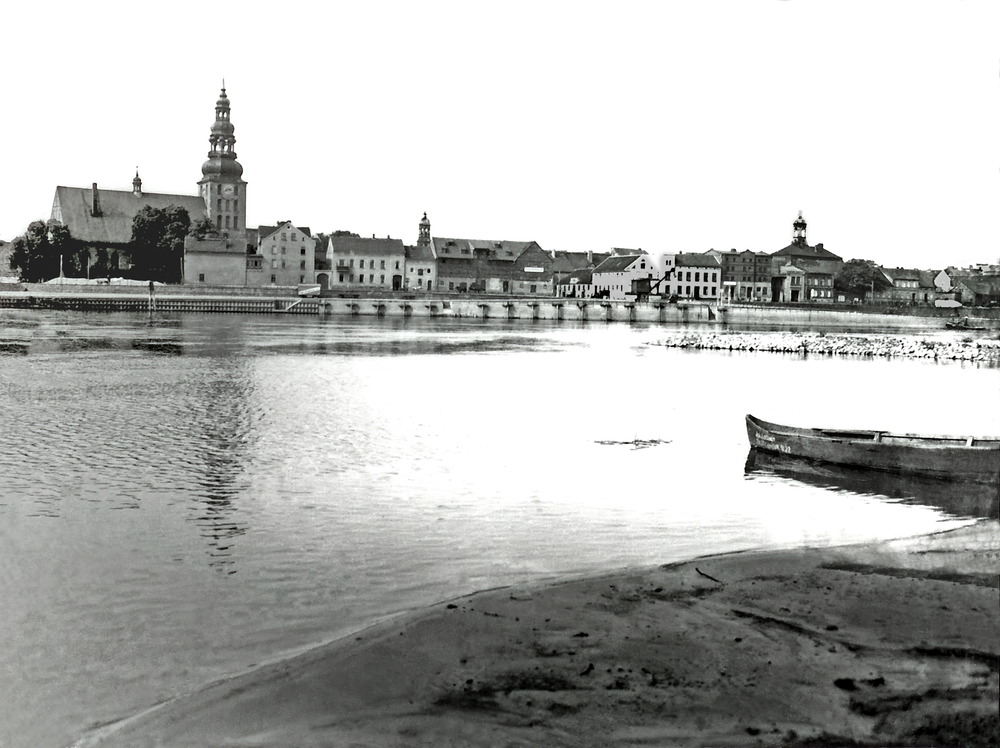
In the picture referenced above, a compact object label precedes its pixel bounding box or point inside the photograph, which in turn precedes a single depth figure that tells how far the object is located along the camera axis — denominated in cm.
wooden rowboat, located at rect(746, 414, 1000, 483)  1883
